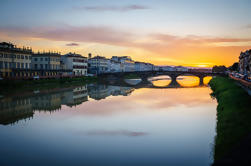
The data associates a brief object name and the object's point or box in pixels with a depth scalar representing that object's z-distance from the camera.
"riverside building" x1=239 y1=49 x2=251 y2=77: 89.75
